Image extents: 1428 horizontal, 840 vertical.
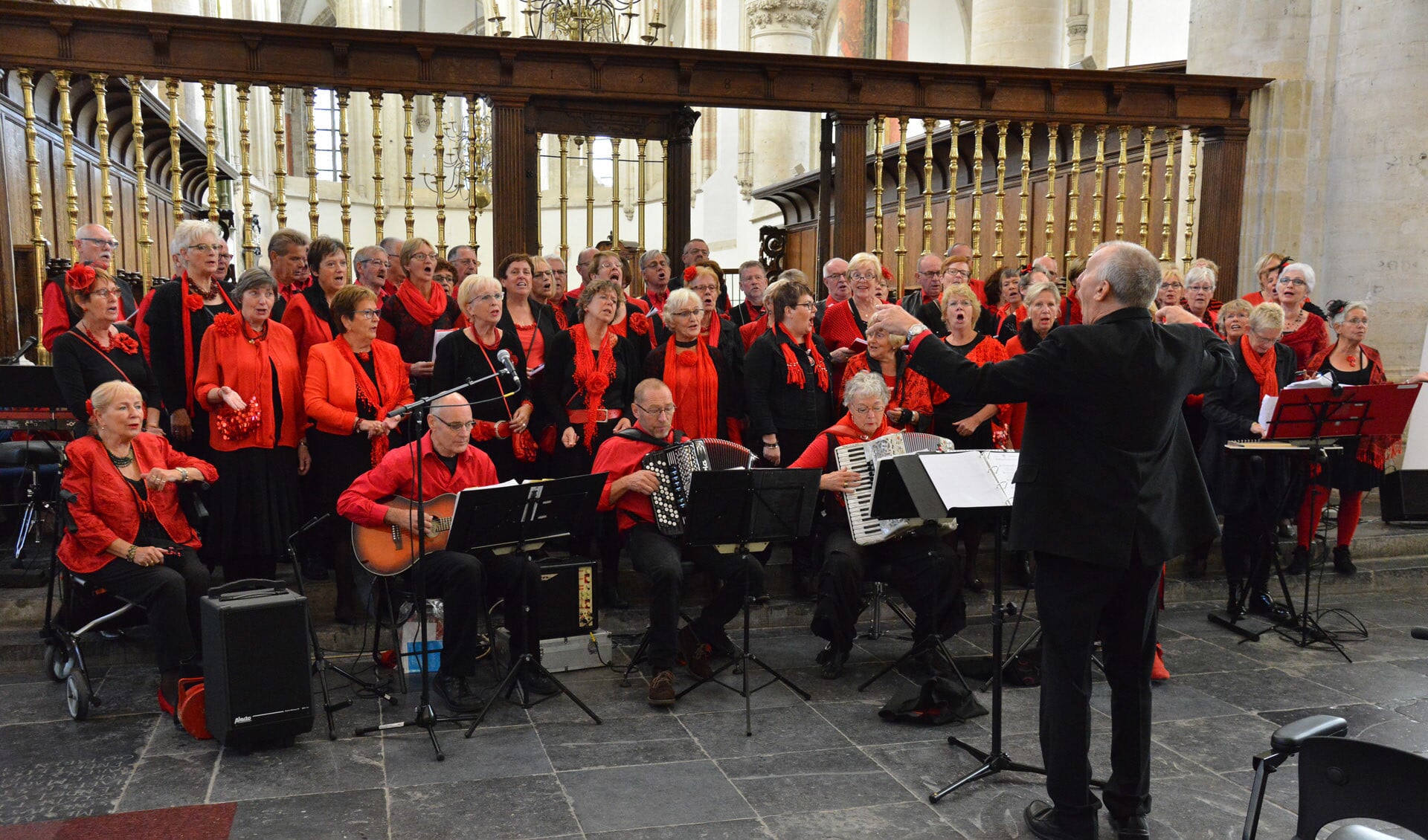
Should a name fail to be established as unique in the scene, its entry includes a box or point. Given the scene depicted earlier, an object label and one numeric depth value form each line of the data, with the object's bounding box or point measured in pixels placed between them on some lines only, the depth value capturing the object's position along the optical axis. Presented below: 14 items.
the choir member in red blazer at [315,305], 5.96
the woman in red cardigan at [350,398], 5.53
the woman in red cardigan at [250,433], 5.39
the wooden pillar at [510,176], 7.57
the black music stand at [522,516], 4.68
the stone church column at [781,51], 16.05
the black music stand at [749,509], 4.93
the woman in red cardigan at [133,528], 4.84
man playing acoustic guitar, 4.95
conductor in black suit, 3.54
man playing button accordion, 5.21
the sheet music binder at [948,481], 4.38
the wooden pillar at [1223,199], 8.95
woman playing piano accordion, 5.38
